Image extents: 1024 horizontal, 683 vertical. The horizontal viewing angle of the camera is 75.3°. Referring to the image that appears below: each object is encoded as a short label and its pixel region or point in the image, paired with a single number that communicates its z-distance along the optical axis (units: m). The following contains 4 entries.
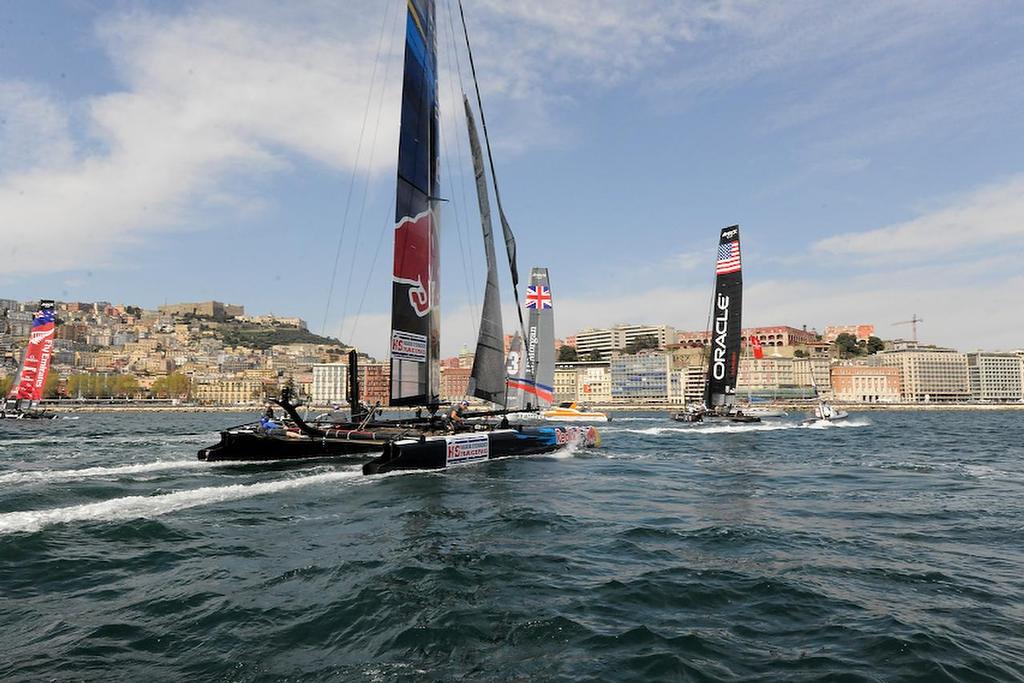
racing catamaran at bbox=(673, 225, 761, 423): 45.84
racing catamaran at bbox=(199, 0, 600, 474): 17.95
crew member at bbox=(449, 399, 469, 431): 19.35
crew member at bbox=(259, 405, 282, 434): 18.90
